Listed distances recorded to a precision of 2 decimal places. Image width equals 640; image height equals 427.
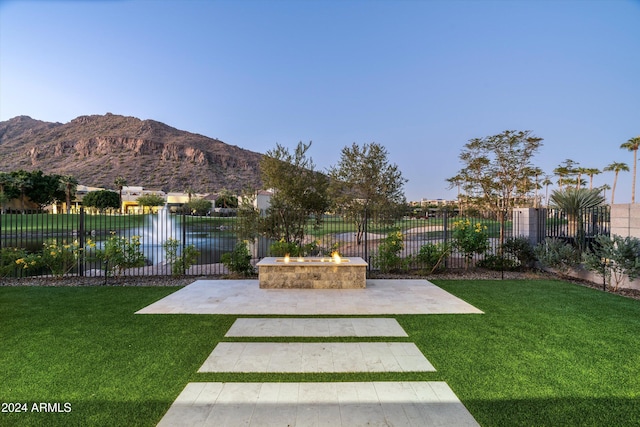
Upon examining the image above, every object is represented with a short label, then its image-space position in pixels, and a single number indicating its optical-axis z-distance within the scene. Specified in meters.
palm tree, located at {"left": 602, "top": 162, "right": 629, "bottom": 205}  41.59
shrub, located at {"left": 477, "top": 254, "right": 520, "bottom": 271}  8.98
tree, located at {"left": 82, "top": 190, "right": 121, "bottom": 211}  42.41
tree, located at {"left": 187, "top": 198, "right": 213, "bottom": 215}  44.47
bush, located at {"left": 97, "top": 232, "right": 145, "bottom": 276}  7.64
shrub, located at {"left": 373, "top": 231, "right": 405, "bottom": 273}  8.51
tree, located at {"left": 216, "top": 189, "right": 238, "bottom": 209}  50.81
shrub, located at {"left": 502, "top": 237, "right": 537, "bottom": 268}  8.88
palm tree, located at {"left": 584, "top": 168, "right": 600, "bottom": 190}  43.19
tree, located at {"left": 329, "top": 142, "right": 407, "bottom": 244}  14.29
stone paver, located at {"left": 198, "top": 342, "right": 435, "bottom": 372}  3.11
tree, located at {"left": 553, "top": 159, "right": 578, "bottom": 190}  35.69
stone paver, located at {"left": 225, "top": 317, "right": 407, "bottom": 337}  4.08
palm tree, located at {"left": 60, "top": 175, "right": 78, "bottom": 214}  41.22
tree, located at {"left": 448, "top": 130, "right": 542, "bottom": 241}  15.38
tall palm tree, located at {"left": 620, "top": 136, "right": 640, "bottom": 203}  33.59
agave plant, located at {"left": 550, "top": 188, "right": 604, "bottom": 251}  8.49
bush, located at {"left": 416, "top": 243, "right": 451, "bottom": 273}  8.50
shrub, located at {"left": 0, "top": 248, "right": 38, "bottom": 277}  7.59
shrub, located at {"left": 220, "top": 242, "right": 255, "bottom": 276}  8.16
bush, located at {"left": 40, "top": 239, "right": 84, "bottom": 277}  7.70
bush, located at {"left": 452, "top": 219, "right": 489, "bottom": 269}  8.59
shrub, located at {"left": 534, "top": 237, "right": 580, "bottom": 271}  7.64
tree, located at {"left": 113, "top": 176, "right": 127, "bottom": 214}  51.17
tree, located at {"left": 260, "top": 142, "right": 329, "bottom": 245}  10.48
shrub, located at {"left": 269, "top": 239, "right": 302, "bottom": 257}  8.05
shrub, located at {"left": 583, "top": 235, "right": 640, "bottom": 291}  6.36
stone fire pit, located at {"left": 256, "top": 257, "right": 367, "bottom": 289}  6.73
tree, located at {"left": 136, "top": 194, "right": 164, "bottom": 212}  43.59
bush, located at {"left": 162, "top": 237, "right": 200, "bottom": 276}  8.16
